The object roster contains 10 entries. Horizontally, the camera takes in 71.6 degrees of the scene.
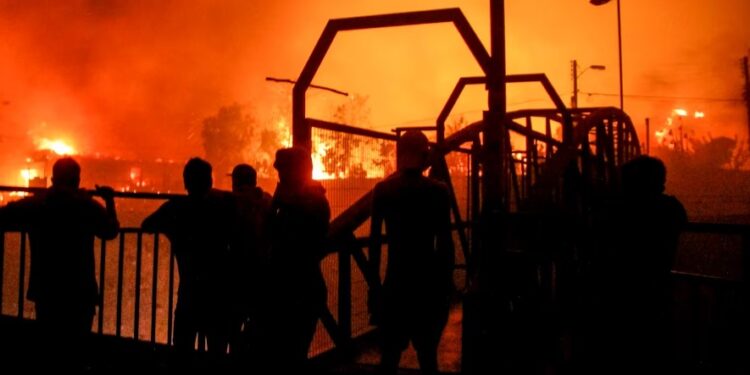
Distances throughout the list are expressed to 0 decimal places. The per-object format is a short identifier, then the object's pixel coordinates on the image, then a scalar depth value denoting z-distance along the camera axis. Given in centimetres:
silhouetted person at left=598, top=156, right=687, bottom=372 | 338
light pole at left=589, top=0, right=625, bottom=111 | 2856
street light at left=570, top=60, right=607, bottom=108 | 3541
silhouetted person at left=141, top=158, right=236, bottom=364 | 389
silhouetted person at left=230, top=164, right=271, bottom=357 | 423
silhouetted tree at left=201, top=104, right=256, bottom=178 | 8469
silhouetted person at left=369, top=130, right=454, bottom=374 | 343
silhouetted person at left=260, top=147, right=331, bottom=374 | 347
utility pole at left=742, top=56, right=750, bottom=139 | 3681
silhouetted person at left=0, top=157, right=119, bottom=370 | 371
